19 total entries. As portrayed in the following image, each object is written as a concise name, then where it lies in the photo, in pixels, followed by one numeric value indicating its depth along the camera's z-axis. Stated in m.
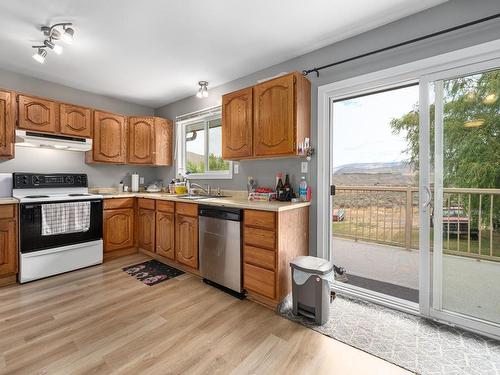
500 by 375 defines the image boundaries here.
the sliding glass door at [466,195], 1.72
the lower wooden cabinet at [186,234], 2.74
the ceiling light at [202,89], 3.20
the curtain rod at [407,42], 1.62
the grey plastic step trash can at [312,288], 1.85
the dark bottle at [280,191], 2.58
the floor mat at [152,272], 2.73
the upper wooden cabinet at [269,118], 2.29
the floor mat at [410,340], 1.45
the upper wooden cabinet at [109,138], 3.56
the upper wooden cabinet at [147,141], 3.93
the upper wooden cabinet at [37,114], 2.88
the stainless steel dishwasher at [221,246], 2.29
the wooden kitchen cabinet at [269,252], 2.03
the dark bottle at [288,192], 2.56
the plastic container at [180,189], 3.67
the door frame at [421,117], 1.75
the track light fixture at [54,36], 2.07
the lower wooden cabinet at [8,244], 2.52
